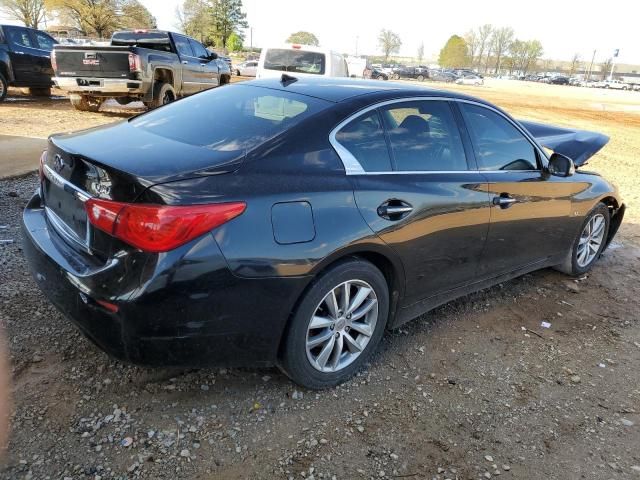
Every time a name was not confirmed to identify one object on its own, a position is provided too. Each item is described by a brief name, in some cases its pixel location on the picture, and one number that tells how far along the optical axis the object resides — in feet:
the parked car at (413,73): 208.54
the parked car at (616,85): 230.73
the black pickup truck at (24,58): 40.73
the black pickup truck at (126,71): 34.86
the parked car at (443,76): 216.00
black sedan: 7.54
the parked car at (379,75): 161.63
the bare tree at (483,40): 384.27
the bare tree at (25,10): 163.94
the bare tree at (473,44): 384.15
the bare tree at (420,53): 473.67
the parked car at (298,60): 36.96
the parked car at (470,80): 189.47
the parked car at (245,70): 121.21
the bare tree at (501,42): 378.32
